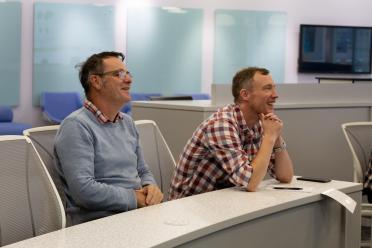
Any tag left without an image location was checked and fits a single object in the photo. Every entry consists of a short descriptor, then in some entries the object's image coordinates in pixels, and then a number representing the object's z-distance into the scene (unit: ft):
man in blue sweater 7.86
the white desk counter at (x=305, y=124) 13.21
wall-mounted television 33.91
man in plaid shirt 8.55
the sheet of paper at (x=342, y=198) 7.84
